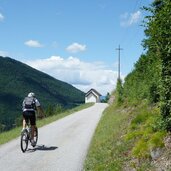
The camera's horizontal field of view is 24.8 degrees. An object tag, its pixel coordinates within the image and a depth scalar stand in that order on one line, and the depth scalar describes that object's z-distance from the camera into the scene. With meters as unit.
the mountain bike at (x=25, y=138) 14.88
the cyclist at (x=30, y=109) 15.63
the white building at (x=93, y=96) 127.00
